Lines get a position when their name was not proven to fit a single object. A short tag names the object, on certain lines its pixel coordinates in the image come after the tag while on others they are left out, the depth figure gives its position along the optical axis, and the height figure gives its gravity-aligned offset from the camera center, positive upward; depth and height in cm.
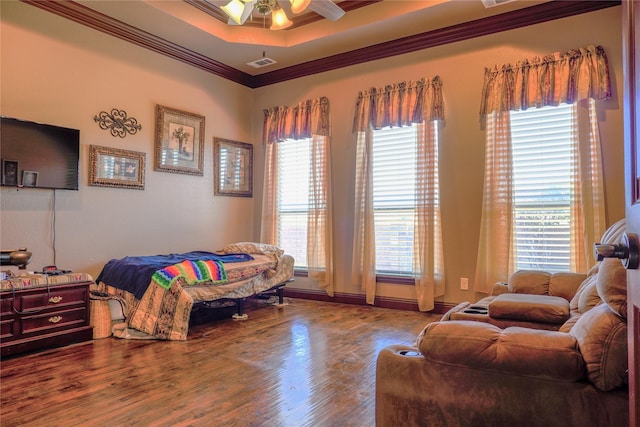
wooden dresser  292 -74
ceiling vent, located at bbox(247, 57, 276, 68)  478 +191
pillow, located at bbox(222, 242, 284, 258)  472 -37
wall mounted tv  337 +56
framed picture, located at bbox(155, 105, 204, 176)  467 +94
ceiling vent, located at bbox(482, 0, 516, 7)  360 +198
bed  344 -64
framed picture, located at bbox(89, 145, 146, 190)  405 +53
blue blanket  352 -48
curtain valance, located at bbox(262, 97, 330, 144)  518 +132
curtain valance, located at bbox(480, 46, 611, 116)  358 +132
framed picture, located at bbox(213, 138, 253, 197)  539 +71
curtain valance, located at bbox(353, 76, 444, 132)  440 +132
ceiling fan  320 +174
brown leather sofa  121 -53
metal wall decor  412 +102
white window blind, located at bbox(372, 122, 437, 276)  459 +26
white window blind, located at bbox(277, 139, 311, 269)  538 +30
